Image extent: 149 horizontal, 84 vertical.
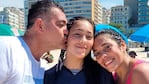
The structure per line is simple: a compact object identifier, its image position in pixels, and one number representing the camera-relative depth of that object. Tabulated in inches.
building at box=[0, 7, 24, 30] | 1781.6
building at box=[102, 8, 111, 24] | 2080.4
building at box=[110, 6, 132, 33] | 1718.6
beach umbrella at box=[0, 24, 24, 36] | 90.3
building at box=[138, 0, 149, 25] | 1733.9
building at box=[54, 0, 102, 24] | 1599.0
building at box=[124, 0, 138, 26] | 1756.3
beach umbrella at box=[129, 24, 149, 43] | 151.4
